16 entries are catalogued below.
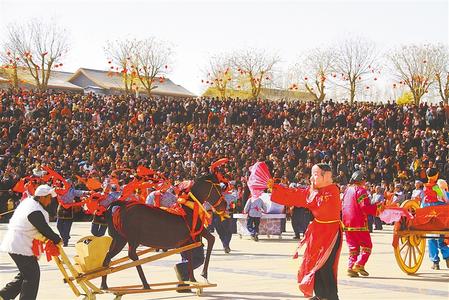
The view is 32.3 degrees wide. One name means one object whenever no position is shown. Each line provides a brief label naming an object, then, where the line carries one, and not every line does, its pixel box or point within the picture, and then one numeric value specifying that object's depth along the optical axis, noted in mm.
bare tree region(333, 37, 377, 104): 61719
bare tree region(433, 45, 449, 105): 60312
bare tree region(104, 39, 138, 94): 66125
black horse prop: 10414
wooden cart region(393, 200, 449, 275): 12508
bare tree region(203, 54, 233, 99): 70250
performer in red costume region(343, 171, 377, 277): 12906
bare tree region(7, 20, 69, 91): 59250
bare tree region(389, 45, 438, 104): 60188
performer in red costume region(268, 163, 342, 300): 8711
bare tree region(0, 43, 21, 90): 59319
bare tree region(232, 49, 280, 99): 68125
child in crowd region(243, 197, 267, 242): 20625
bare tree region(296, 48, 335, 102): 63938
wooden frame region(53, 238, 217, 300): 8940
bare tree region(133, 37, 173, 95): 67062
